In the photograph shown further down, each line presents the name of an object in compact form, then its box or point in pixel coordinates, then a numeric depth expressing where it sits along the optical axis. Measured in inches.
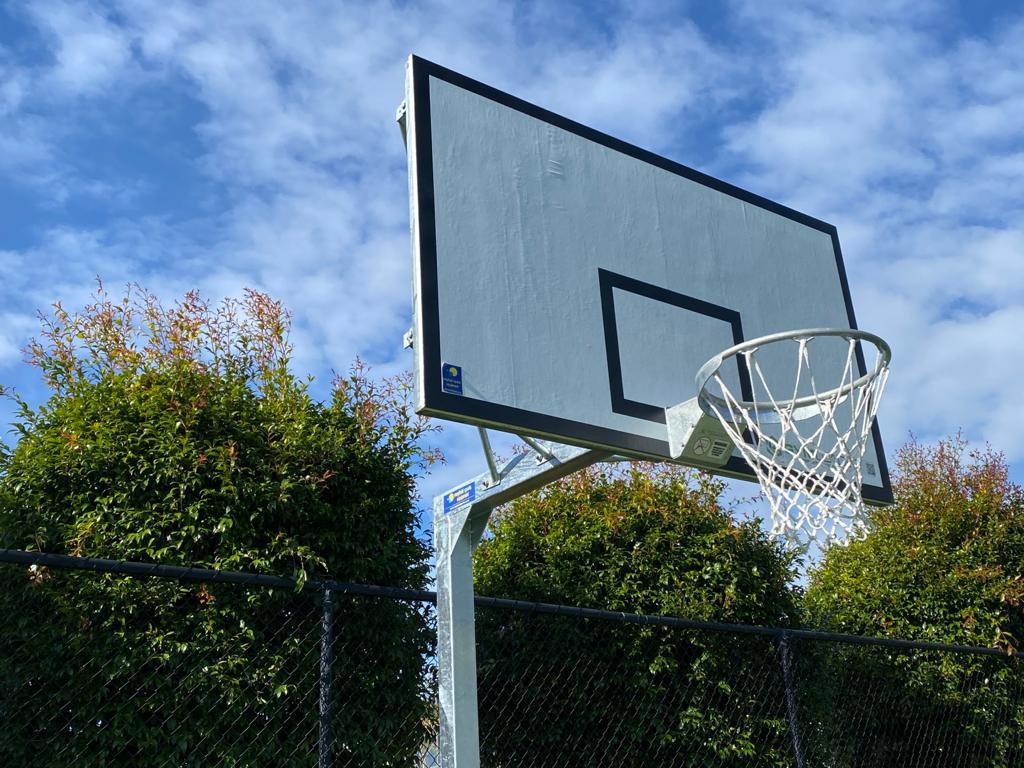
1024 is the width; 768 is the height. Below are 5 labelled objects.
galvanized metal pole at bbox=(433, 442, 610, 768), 182.4
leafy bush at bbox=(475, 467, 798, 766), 246.8
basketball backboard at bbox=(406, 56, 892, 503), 192.2
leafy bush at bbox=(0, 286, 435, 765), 173.6
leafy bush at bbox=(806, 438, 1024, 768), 306.5
